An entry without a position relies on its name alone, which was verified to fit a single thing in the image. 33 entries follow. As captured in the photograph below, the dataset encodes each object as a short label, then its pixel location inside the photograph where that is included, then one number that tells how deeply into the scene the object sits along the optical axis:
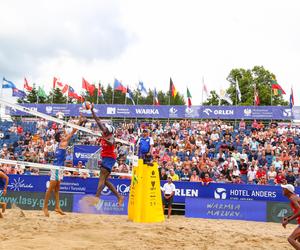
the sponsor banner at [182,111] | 26.56
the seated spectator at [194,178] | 16.81
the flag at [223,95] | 30.85
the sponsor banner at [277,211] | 14.62
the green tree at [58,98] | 58.97
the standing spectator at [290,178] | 16.08
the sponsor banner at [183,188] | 15.60
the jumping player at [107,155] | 9.56
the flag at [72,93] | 34.25
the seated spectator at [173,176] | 16.22
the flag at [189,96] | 31.30
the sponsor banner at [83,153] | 15.95
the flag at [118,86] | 33.16
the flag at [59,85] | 33.81
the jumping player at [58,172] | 10.44
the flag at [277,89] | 29.92
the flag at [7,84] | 32.94
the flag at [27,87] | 35.66
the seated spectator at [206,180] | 15.77
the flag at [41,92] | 35.50
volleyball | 8.98
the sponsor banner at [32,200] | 16.02
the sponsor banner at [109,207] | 15.09
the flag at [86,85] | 33.97
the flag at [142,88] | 33.47
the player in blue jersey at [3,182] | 10.70
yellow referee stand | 10.73
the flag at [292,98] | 28.37
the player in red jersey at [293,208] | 7.45
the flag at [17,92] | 32.97
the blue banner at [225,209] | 14.91
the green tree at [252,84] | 53.00
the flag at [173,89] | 32.78
